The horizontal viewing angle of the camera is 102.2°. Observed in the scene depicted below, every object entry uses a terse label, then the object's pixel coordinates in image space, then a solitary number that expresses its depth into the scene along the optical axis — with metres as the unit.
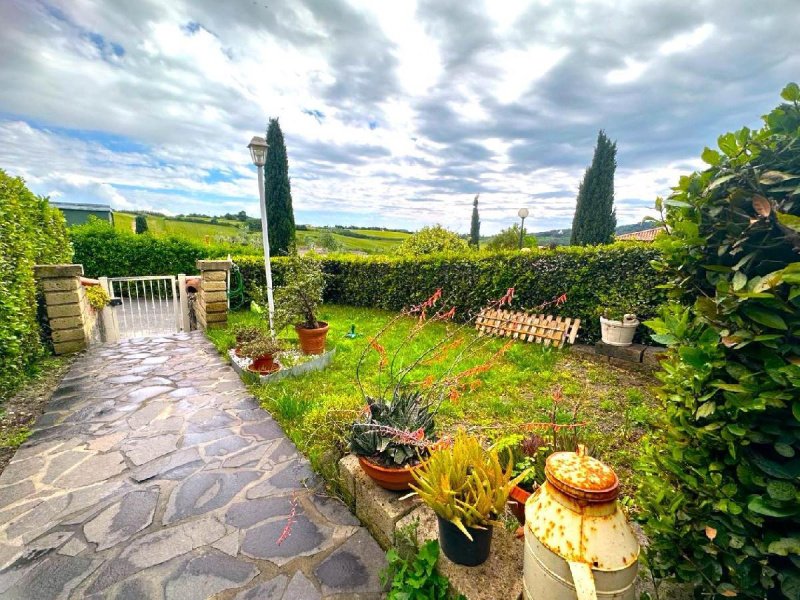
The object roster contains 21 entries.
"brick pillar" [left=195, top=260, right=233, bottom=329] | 6.25
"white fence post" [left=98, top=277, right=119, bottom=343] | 6.66
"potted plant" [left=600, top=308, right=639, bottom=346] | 4.57
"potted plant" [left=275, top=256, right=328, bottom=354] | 4.82
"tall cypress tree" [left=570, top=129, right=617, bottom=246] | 17.97
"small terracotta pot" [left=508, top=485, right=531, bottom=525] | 1.56
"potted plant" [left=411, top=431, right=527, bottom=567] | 1.35
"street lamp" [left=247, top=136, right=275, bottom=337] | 4.85
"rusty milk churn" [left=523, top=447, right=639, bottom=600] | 0.94
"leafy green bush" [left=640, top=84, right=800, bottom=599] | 0.82
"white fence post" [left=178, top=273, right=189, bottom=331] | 7.55
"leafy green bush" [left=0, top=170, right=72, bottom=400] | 3.54
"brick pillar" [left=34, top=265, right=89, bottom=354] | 4.89
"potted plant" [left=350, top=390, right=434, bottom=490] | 1.82
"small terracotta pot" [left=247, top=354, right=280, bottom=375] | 4.24
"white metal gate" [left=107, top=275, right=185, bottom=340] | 7.66
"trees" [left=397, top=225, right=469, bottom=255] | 11.23
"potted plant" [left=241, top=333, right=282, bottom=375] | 4.21
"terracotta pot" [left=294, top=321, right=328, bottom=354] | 4.81
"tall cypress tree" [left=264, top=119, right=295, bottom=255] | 16.41
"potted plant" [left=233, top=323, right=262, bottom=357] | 4.86
